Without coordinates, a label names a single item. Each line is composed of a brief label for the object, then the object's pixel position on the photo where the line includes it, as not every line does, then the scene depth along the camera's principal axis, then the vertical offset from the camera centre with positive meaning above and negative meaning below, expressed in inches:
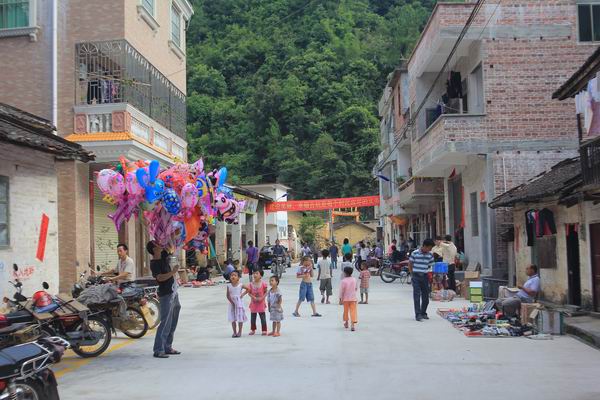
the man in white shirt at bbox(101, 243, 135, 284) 474.6 -15.9
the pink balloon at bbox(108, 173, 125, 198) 390.9 +38.8
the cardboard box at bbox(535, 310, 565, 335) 442.6 -62.3
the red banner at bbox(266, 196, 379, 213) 1653.5 +98.8
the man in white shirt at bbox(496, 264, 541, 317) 488.7 -49.0
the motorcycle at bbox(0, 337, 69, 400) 219.9 -43.6
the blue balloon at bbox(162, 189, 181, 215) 381.7 +26.7
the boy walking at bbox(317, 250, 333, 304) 664.8 -35.1
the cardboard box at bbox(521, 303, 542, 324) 449.4 -55.5
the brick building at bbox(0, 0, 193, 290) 725.3 +194.1
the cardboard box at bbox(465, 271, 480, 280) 728.3 -44.7
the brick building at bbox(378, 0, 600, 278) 742.5 +167.8
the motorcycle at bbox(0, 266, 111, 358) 348.5 -42.0
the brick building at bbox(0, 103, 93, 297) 511.2 +42.3
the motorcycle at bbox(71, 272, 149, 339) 409.7 -45.2
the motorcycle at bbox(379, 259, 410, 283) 989.8 -53.2
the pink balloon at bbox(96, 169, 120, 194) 389.4 +42.0
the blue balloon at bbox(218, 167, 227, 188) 431.3 +47.0
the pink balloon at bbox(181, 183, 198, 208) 386.0 +29.9
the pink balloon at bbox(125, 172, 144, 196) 387.5 +37.7
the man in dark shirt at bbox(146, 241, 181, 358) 368.5 -29.5
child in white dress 449.7 -44.9
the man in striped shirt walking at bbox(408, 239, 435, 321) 524.1 -32.7
